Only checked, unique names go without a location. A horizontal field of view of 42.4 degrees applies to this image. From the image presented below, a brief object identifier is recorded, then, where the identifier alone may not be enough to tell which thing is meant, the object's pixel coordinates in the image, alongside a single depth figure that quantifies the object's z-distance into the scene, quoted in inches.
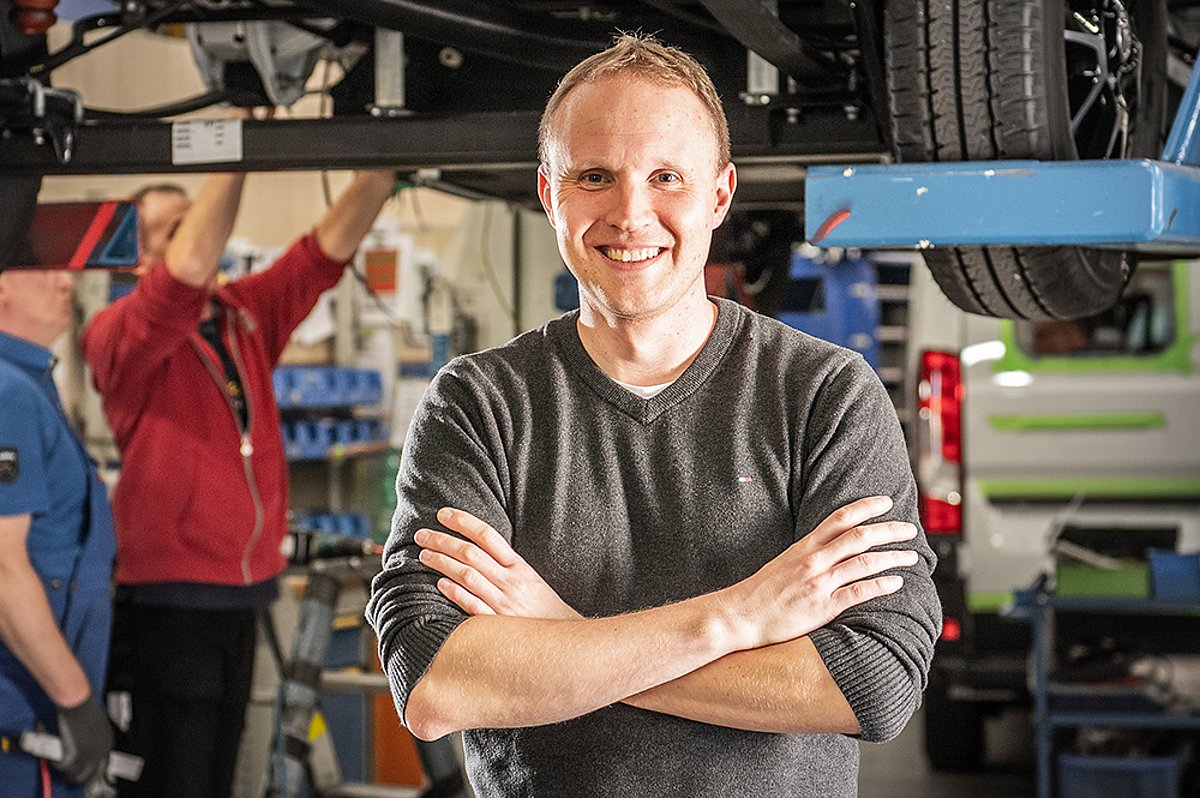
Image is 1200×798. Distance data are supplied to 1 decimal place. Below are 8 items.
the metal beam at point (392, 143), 100.4
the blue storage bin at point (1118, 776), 176.4
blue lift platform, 75.8
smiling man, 69.2
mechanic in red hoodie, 146.6
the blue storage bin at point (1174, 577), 170.1
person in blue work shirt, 127.6
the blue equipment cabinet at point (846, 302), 258.8
